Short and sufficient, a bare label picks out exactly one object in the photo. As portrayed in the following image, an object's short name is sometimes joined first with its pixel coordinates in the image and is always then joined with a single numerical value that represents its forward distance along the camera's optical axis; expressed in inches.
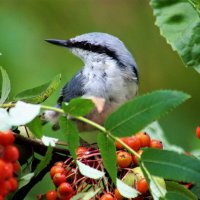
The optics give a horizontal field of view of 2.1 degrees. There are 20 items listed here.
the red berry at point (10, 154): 141.6
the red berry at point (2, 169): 141.3
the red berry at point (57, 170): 145.7
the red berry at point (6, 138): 141.6
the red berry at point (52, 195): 145.4
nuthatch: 160.6
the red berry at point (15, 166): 141.9
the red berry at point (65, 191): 145.1
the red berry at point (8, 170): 141.4
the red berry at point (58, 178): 145.6
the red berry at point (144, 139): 146.4
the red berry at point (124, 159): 145.7
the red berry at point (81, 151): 146.4
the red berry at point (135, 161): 145.9
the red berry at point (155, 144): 147.0
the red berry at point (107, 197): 144.6
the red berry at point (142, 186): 145.0
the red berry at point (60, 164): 146.0
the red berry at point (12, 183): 141.7
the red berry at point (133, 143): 145.9
